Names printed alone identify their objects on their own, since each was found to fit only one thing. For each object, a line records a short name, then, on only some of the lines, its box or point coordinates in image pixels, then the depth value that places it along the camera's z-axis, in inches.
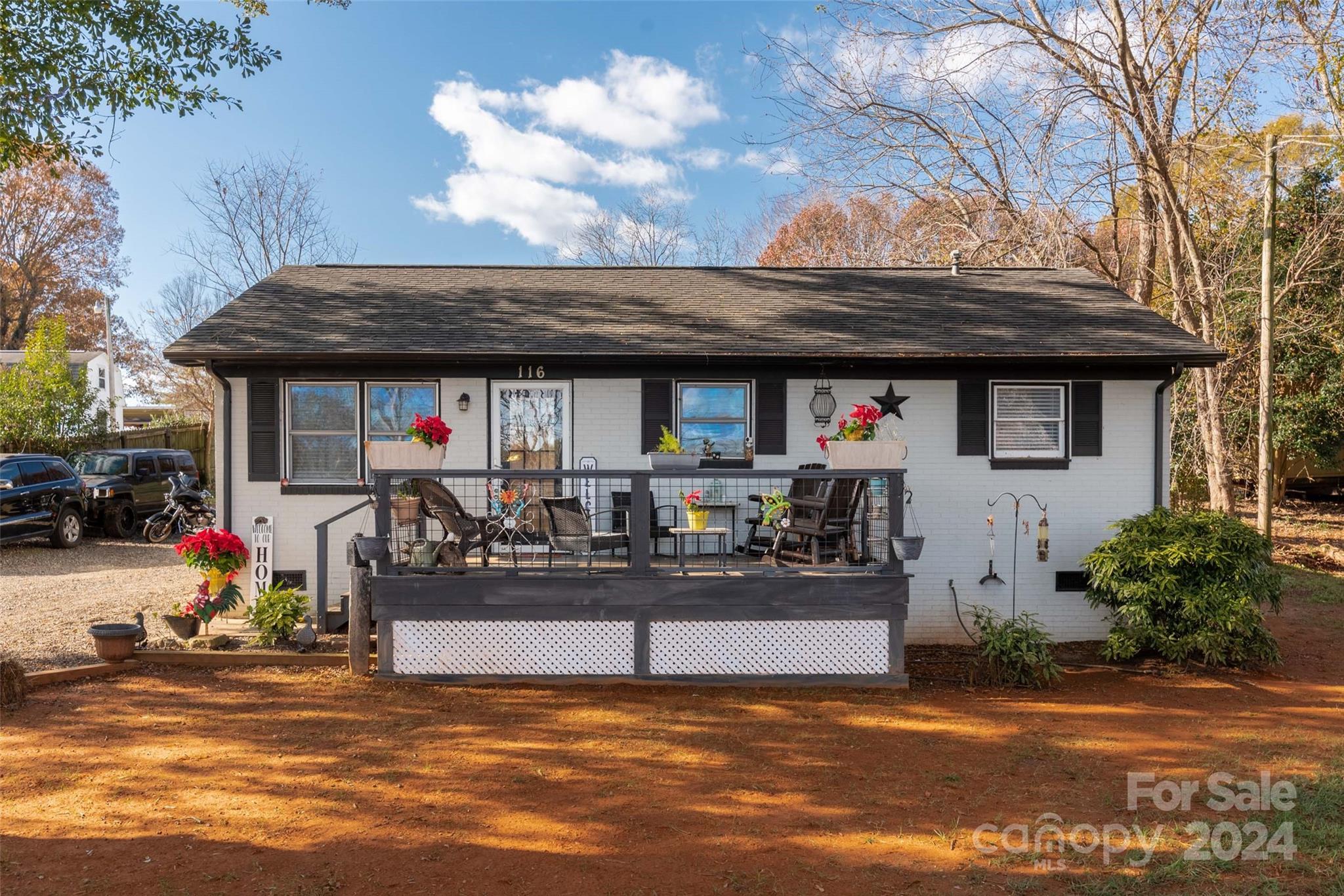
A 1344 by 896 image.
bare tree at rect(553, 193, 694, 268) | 1071.6
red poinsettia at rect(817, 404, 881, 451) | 281.6
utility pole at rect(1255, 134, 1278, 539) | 432.5
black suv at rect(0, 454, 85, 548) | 501.4
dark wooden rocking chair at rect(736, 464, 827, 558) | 298.7
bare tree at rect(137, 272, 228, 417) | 925.8
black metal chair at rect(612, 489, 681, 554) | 310.5
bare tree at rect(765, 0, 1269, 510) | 453.1
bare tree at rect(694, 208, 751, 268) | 1110.4
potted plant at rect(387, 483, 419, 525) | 276.1
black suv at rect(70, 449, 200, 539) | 591.5
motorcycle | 587.5
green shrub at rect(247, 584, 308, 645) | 293.4
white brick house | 323.0
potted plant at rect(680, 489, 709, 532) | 279.3
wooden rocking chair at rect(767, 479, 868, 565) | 273.6
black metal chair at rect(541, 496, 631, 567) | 265.7
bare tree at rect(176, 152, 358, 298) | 832.9
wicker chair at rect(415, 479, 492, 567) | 271.6
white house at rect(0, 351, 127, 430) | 1048.2
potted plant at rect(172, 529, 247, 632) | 295.3
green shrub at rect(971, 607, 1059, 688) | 283.9
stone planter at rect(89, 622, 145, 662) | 271.1
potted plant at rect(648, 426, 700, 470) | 282.4
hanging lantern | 330.0
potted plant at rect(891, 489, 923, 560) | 256.1
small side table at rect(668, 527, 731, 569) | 265.4
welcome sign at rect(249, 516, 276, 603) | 318.3
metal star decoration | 331.3
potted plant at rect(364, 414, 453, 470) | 265.7
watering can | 273.4
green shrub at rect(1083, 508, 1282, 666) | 289.3
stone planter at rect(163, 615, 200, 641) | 294.7
